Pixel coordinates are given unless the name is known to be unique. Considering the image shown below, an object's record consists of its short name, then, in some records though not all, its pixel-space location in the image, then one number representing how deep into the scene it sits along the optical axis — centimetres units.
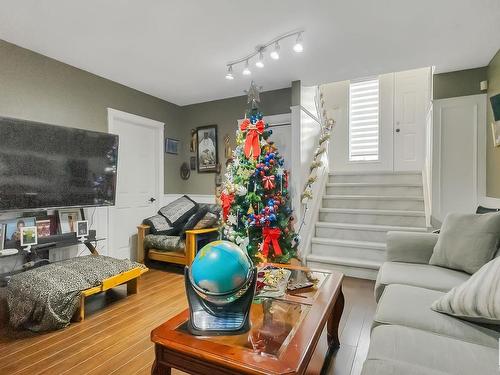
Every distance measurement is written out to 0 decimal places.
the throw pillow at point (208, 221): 361
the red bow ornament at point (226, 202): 268
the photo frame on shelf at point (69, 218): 296
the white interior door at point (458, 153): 305
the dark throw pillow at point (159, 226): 378
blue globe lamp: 116
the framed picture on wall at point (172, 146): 447
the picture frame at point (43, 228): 275
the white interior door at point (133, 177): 371
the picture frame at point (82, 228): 300
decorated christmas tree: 256
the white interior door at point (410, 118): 454
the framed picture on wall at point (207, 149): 445
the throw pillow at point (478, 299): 115
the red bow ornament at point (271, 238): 250
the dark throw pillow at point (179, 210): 393
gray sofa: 96
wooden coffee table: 100
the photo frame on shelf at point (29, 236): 253
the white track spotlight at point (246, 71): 305
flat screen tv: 241
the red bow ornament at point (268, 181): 257
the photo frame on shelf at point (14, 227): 250
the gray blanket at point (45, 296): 209
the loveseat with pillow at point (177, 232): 348
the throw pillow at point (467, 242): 180
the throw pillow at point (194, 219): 358
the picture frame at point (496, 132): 265
